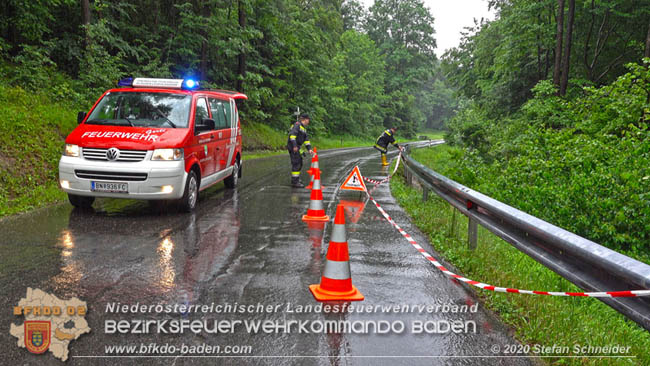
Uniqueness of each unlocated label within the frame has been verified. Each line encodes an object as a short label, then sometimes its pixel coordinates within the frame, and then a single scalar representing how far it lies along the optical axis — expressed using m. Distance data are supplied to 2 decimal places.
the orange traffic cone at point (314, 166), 10.14
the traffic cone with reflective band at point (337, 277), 4.32
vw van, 7.42
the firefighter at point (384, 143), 20.59
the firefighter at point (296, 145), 12.48
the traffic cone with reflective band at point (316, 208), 8.14
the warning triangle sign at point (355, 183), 10.62
